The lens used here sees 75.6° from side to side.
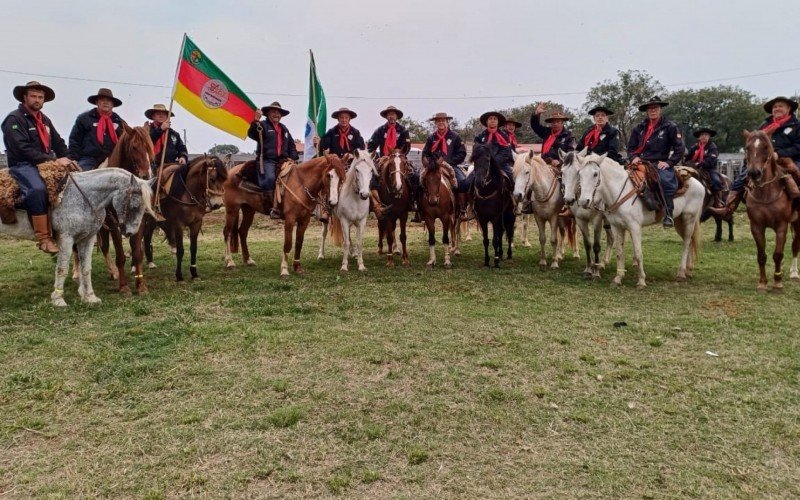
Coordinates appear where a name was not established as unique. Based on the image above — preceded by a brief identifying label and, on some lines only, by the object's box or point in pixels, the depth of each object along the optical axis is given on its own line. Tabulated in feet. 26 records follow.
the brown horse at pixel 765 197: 23.91
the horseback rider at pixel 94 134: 26.78
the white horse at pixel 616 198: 26.09
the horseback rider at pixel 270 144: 31.45
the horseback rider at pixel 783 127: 25.67
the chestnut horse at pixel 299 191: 30.42
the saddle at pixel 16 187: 21.18
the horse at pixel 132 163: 24.81
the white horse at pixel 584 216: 26.68
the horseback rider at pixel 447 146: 34.42
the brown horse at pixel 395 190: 31.32
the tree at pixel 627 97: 154.71
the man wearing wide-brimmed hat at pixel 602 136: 31.58
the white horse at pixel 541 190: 30.37
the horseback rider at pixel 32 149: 21.45
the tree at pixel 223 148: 172.41
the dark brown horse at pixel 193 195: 28.17
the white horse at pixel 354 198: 29.73
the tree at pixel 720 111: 157.07
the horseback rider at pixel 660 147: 27.62
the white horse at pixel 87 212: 22.22
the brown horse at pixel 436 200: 32.01
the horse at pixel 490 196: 31.32
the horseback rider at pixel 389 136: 35.27
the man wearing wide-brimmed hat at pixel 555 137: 36.06
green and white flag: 37.83
